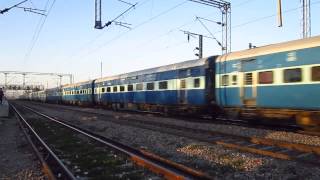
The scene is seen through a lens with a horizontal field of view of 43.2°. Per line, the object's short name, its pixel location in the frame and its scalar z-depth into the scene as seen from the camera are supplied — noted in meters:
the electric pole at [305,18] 24.98
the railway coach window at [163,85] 25.14
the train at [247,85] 13.73
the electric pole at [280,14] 16.44
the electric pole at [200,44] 36.66
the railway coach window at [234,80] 17.71
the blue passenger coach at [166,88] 21.19
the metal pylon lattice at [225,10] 29.70
